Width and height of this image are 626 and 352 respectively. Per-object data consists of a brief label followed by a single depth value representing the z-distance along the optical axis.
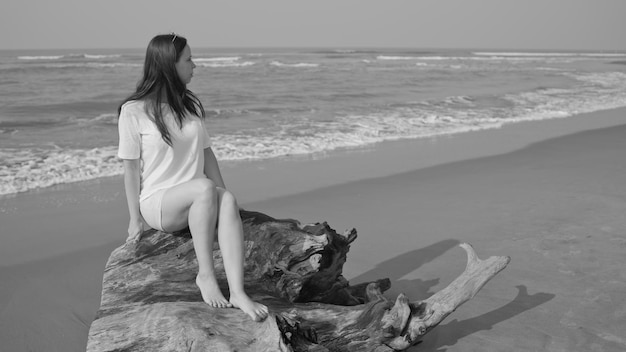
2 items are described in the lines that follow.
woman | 3.63
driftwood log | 2.89
